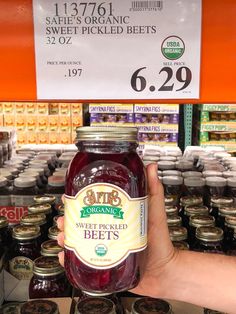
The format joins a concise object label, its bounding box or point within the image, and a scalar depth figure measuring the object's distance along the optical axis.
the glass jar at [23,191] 1.81
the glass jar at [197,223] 1.52
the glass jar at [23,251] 1.36
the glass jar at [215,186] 2.00
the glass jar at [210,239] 1.37
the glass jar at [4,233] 1.50
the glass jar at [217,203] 1.75
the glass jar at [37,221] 1.52
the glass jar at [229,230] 1.52
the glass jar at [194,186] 1.99
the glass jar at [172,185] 2.00
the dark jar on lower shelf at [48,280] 1.22
